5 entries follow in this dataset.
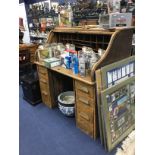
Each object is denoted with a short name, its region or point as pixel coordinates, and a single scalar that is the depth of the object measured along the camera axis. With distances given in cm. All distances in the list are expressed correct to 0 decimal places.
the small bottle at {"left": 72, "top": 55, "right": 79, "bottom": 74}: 215
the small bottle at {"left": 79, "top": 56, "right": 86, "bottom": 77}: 203
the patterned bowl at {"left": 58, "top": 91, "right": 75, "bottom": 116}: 241
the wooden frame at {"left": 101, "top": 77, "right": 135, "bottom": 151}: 181
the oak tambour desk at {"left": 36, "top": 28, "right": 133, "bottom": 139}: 191
